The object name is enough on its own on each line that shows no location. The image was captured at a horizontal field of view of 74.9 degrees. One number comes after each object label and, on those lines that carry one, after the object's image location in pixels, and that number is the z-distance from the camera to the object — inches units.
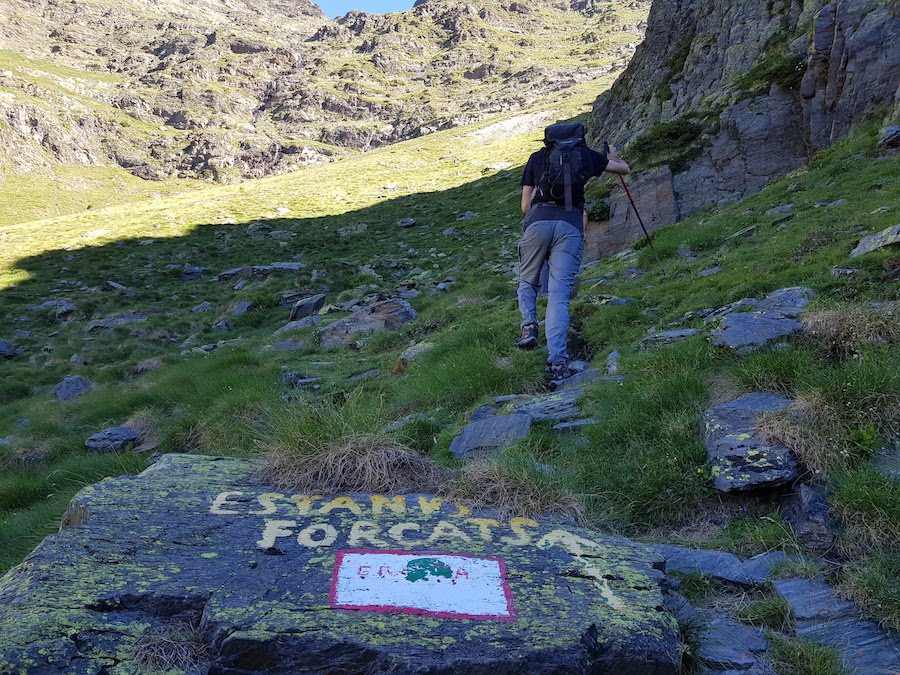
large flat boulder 95.5
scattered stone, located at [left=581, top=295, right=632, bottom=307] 345.7
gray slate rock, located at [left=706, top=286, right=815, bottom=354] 210.8
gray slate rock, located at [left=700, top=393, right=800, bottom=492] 151.9
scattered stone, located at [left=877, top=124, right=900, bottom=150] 460.3
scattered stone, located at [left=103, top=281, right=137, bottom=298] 901.8
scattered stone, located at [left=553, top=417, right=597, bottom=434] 209.8
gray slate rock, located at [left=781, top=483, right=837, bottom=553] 132.6
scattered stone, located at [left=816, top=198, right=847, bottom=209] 402.9
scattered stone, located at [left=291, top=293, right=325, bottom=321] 677.9
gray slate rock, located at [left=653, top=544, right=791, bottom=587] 129.5
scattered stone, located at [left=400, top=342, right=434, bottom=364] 351.6
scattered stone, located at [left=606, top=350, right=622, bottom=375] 257.1
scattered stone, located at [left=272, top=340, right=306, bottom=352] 501.4
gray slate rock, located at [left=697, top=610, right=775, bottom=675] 106.7
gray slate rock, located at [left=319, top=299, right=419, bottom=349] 504.4
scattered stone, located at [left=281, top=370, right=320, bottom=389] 363.9
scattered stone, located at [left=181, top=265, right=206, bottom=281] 1016.2
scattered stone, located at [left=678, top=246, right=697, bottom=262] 436.5
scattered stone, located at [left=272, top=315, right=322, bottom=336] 585.5
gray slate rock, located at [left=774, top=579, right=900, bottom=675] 103.3
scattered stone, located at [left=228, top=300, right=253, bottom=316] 729.0
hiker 269.6
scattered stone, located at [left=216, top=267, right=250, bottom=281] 985.5
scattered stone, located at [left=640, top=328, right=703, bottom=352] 255.4
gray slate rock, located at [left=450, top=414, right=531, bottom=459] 206.5
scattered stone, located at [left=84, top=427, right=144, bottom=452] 330.3
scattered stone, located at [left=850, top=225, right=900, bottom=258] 264.8
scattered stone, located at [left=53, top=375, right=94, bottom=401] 498.9
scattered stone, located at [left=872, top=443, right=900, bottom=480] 141.8
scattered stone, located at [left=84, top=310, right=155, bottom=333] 727.7
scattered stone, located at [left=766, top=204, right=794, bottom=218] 434.7
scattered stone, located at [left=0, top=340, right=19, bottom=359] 656.4
